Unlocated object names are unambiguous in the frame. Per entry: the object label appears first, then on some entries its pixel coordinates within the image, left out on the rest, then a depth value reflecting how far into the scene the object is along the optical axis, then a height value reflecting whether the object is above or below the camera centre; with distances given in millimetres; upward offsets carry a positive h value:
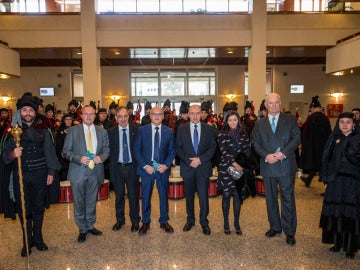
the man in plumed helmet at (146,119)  7367 -195
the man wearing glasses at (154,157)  4320 -627
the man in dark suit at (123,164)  4411 -714
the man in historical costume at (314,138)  6668 -605
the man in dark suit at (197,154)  4352 -580
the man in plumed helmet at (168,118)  8788 -196
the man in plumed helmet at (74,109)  7946 +72
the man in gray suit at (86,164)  4109 -659
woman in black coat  3482 -848
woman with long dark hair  4234 -593
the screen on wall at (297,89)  19062 +1175
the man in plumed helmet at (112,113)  8323 -45
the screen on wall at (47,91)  18697 +1208
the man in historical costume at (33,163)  3607 -576
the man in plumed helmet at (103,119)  7293 -170
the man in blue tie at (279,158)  4000 -583
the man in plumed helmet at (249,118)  7740 -206
